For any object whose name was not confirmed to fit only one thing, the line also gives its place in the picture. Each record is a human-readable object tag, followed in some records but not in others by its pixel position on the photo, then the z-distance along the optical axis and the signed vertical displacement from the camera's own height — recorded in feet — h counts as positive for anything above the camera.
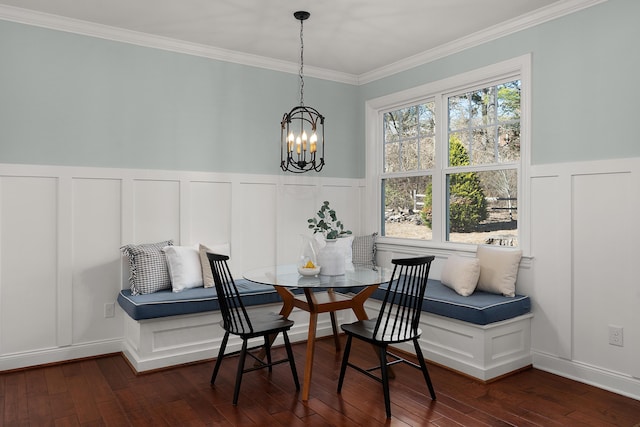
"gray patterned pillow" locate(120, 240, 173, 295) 12.10 -1.62
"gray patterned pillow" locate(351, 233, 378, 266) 16.21 -1.43
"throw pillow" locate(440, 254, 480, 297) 11.84 -1.71
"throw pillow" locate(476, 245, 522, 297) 11.69 -1.56
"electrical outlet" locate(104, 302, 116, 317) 12.71 -2.78
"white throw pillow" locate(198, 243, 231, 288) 12.71 -1.59
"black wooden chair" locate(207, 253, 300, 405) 9.55 -2.53
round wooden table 9.73 -1.57
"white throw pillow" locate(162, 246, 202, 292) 12.34 -1.60
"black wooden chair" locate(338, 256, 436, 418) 9.01 -2.56
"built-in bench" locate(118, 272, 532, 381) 10.85 -3.00
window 12.67 +1.56
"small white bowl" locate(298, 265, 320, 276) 10.55 -1.42
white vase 10.73 -1.23
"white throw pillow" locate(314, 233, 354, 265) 15.44 -1.16
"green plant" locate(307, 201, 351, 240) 10.72 -0.42
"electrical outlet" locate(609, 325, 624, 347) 10.21 -2.80
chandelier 15.57 +2.39
